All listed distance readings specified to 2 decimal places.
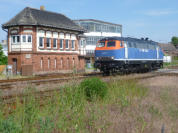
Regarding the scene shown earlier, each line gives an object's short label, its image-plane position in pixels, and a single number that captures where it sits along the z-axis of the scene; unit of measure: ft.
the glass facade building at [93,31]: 208.87
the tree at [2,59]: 152.81
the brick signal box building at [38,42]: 102.89
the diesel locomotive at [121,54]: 68.08
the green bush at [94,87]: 30.78
